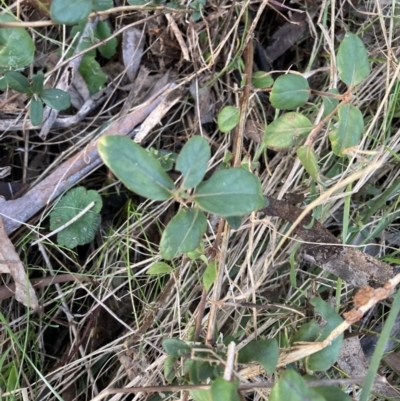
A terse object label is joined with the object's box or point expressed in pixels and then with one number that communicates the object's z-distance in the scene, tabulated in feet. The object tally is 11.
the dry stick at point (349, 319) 1.08
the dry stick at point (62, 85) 1.57
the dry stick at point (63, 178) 1.51
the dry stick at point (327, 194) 1.07
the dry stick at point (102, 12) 1.14
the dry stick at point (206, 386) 1.09
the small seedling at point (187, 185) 1.01
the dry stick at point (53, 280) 1.51
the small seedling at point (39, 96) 1.41
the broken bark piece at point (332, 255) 1.35
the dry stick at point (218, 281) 1.25
